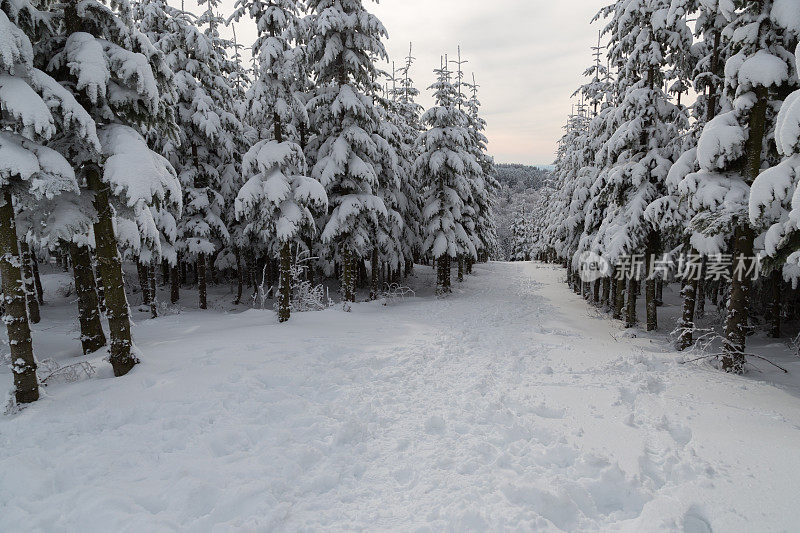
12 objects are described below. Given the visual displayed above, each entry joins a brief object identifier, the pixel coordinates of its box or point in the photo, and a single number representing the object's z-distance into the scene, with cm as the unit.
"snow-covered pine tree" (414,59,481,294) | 2147
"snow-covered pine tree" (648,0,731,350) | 1073
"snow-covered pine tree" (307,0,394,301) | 1653
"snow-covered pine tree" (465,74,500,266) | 2641
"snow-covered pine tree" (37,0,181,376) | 734
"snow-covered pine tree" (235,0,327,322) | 1310
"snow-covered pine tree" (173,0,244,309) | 1841
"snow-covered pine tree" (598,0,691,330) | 1370
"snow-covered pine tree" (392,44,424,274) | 2380
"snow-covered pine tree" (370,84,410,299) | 1931
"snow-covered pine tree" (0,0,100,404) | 598
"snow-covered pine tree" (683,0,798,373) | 864
